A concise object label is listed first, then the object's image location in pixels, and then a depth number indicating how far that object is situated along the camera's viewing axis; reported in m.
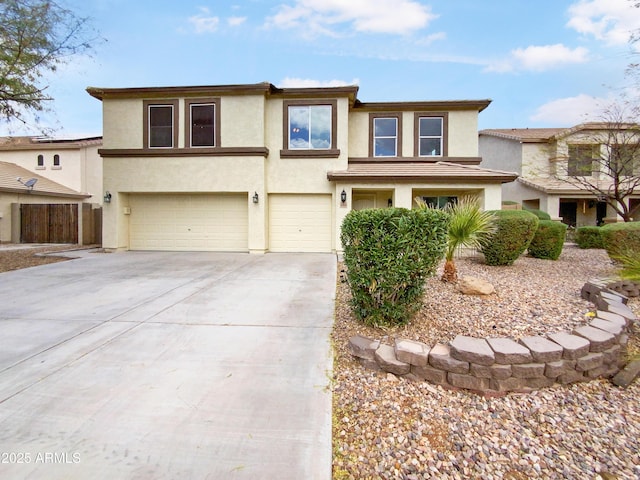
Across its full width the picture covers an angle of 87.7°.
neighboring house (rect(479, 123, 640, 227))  17.34
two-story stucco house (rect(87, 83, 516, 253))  11.51
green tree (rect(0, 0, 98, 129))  8.53
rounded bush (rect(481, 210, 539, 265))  7.62
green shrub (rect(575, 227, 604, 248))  12.18
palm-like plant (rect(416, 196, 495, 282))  6.02
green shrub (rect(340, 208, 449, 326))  3.71
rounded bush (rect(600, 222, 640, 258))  6.96
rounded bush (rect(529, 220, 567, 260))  9.09
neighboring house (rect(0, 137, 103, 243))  14.80
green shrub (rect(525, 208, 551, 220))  15.28
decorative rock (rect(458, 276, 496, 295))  5.40
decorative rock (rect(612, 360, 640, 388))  3.16
